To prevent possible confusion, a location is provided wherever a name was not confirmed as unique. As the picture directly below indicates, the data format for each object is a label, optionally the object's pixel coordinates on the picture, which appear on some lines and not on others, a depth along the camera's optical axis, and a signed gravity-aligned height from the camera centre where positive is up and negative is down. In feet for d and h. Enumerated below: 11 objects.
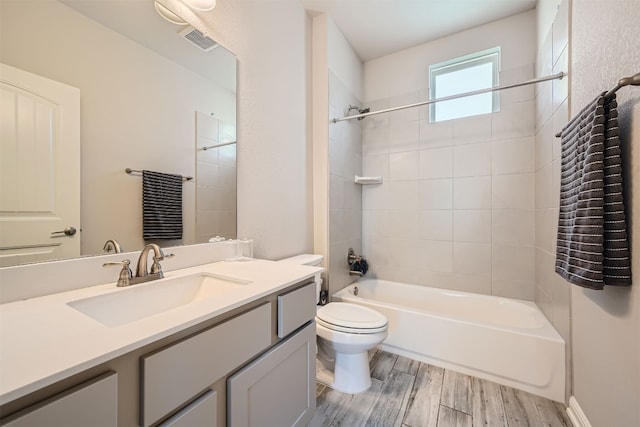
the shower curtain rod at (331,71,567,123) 5.11 +2.88
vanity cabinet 1.51 -1.33
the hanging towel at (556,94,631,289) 3.04 +0.06
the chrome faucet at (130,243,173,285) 3.13 -0.67
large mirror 2.51 +1.23
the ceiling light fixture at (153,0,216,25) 3.72 +2.98
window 7.61 +4.09
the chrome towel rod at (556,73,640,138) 2.61 +1.35
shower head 8.38 +3.40
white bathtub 4.98 -2.77
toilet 5.00 -2.47
